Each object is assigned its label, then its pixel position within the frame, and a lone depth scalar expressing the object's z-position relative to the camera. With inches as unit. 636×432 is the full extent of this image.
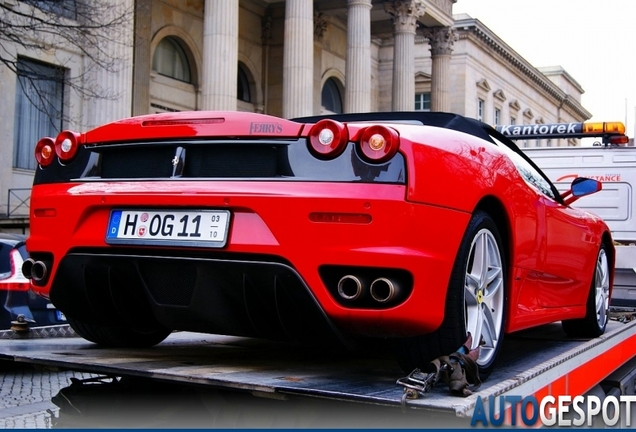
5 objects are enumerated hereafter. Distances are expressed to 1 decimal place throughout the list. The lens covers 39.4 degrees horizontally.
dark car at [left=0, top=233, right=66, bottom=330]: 302.7
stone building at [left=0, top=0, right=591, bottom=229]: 947.3
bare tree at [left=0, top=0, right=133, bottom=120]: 723.4
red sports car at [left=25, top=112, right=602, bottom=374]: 123.0
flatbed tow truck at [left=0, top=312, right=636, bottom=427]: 106.4
